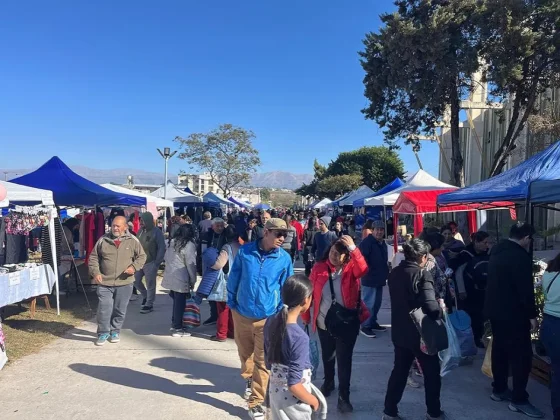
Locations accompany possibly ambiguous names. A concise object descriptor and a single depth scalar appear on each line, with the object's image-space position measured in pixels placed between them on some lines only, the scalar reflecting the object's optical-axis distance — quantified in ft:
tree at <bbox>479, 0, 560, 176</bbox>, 41.32
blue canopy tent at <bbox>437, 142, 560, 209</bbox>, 13.71
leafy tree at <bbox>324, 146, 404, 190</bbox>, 148.46
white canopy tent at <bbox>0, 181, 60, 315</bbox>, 20.24
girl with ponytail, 7.82
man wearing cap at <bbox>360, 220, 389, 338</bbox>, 20.10
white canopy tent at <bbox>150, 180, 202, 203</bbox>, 57.67
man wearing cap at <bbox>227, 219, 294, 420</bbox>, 11.75
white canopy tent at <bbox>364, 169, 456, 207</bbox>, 37.42
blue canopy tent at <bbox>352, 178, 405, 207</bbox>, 47.51
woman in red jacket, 11.57
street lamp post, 63.15
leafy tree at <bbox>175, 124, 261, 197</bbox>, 121.80
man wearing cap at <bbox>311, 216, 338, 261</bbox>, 27.32
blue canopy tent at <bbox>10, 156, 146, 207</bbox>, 27.22
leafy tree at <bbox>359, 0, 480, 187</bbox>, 44.24
